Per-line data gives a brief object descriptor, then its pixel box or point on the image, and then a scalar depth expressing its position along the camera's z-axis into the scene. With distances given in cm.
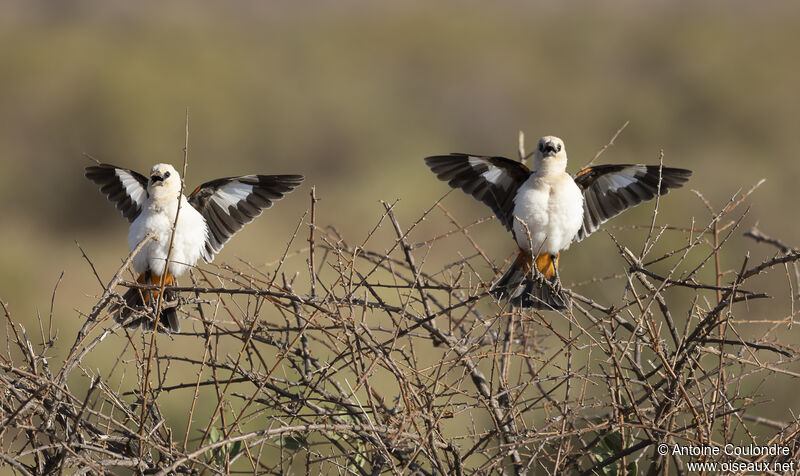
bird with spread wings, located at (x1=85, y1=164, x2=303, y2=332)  1002
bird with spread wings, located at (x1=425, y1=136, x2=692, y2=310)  987
